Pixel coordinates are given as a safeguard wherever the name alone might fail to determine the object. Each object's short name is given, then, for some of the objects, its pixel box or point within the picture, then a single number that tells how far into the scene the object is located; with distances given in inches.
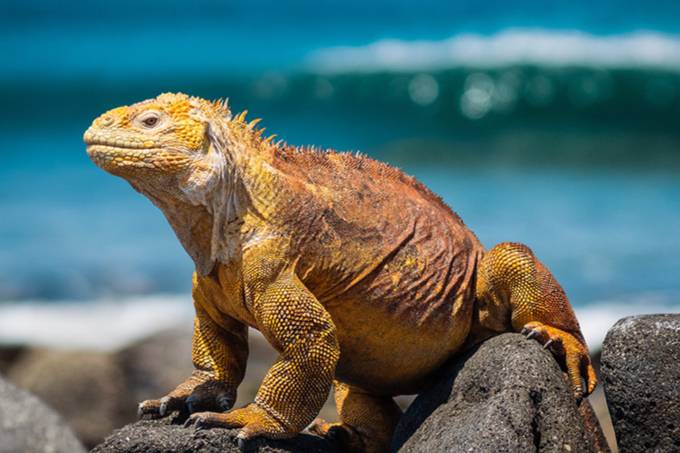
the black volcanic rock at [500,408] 450.6
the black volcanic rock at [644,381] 474.6
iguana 462.0
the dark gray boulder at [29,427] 711.7
